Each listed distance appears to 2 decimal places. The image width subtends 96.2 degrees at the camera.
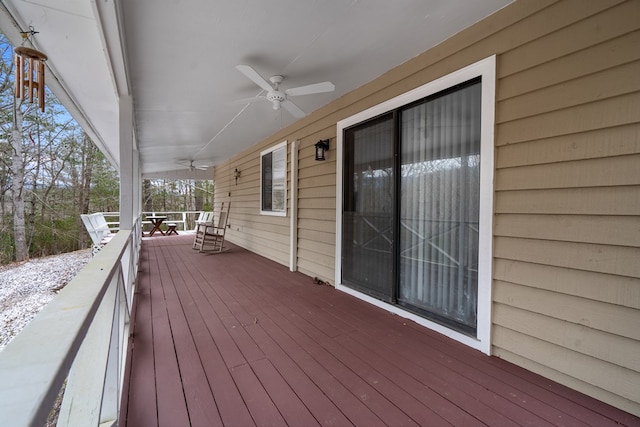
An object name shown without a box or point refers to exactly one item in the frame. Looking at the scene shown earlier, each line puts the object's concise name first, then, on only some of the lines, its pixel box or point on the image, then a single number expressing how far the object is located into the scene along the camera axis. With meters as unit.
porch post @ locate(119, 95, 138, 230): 2.93
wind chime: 1.82
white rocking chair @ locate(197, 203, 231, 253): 6.22
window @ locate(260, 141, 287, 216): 4.93
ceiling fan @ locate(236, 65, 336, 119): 2.46
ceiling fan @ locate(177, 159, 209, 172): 8.46
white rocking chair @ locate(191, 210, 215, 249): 10.13
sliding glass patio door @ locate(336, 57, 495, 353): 2.06
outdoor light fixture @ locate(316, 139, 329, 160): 3.72
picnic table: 9.54
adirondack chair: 5.68
